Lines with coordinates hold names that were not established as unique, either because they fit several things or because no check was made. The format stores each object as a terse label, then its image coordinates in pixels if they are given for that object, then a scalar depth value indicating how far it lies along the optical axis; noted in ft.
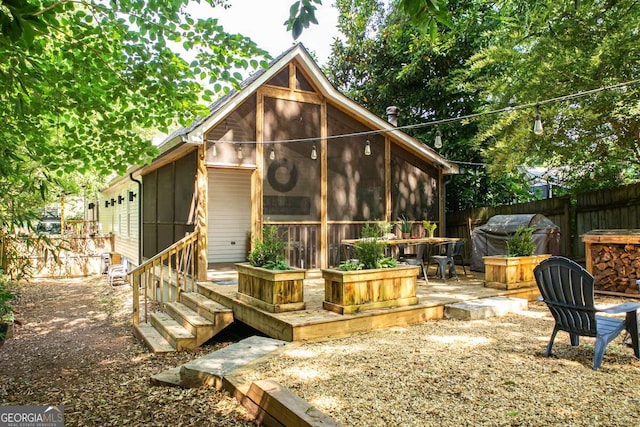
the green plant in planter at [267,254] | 19.76
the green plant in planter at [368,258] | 19.07
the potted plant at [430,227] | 28.37
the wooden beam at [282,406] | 9.18
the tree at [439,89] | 43.93
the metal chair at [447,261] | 28.27
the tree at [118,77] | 15.55
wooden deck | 16.93
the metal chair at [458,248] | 30.14
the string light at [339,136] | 28.76
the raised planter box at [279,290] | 18.53
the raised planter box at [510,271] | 24.06
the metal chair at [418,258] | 26.55
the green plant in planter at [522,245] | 24.59
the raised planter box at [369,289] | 18.24
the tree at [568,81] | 23.62
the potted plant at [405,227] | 30.50
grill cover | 28.84
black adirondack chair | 12.75
